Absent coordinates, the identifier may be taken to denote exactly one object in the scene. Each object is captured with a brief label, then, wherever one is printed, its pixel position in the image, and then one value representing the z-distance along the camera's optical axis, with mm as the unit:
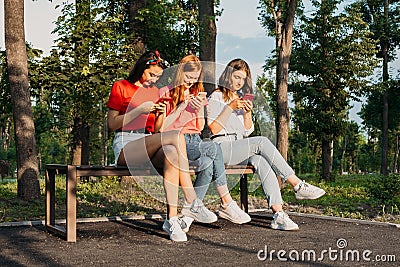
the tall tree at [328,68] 17266
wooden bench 3852
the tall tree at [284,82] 11984
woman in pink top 4031
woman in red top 3861
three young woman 3920
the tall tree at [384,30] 22203
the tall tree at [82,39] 8914
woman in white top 4285
